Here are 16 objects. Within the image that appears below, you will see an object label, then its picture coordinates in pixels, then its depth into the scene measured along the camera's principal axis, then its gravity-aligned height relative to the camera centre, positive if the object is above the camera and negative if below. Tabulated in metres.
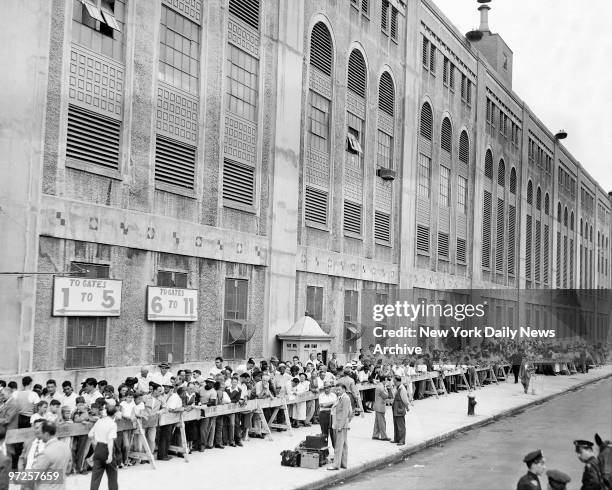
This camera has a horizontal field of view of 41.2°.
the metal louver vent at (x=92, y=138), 22.17 +4.81
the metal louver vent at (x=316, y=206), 34.97 +4.85
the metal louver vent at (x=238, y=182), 29.00 +4.80
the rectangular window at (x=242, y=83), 29.28 +8.50
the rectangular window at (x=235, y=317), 28.55 -0.07
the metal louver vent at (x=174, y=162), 25.53 +4.81
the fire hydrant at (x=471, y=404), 27.81 -2.77
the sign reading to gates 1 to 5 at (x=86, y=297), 21.19 +0.36
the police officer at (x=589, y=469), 10.18 -1.79
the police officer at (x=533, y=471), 9.27 -1.72
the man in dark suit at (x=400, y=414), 21.17 -2.43
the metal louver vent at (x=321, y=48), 35.38 +11.85
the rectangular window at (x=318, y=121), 35.09 +8.56
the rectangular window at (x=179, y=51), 25.89 +8.51
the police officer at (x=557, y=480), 9.34 -1.76
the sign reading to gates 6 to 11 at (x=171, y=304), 24.64 +0.27
